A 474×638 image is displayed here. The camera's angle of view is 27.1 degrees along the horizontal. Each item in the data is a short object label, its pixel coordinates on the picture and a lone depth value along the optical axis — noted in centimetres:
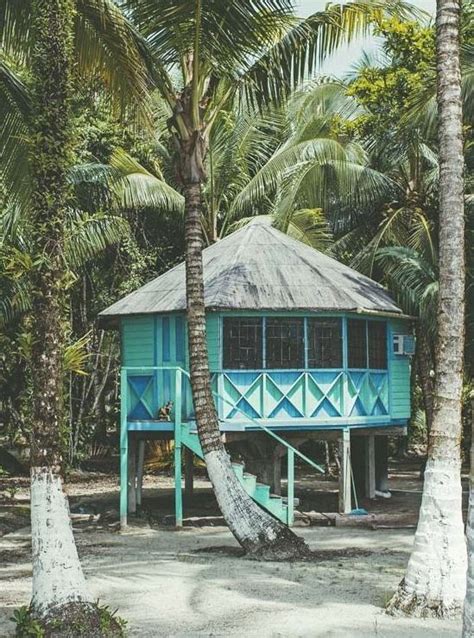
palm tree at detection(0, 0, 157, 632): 846
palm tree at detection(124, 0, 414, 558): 1284
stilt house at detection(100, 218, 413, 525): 1731
